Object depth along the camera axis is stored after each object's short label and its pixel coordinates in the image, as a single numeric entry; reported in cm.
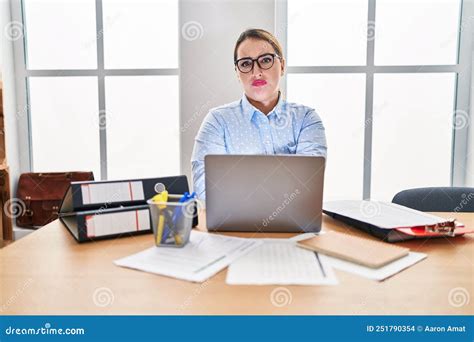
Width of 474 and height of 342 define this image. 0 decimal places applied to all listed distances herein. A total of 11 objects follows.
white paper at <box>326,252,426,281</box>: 76
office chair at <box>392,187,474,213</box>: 168
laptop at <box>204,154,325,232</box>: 100
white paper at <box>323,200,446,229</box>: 105
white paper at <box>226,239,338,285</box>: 73
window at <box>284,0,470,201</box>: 260
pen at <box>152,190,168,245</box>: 92
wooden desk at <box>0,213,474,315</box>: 63
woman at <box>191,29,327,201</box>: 179
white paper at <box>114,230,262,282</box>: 77
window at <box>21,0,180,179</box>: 275
